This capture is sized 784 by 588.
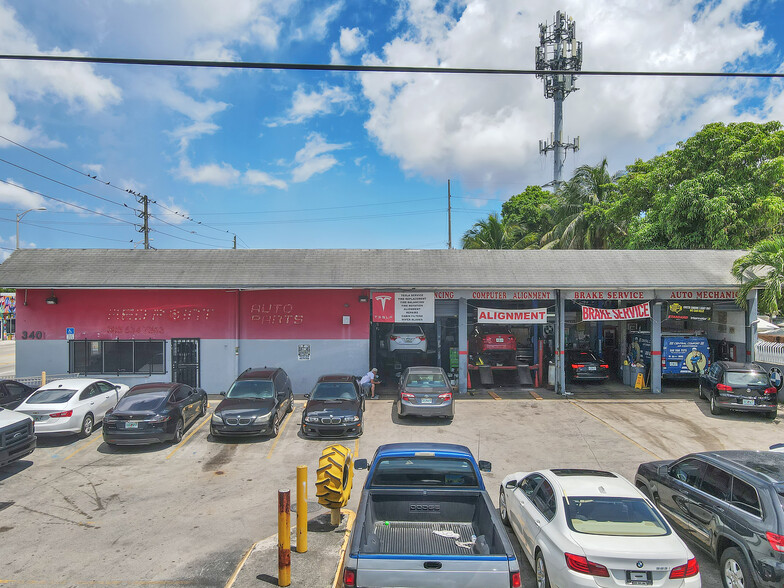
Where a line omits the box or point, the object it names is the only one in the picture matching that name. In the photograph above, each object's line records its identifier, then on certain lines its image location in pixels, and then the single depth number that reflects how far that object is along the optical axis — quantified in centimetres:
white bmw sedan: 514
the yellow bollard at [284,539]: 603
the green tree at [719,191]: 2555
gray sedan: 1464
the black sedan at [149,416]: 1209
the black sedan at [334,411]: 1305
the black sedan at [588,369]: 2012
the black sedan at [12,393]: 1402
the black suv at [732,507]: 562
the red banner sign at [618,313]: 1848
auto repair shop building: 1855
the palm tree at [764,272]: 1725
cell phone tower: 6806
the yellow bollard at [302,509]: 665
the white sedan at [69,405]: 1264
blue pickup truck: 450
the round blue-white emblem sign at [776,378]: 1708
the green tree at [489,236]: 3959
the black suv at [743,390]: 1493
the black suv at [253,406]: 1277
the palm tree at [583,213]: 3506
